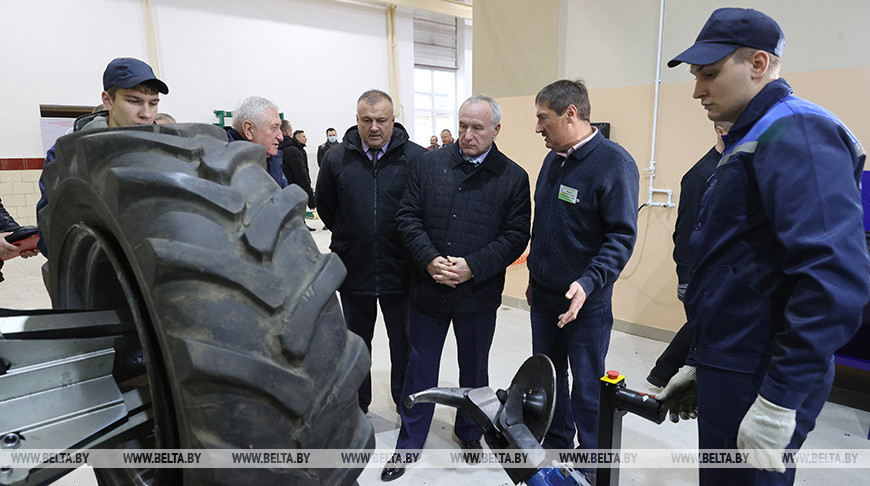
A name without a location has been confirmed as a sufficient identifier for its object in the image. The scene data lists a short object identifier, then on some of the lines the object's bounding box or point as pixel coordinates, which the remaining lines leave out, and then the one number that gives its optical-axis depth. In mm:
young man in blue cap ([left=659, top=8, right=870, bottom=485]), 1080
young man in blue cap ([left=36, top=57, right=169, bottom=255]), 1899
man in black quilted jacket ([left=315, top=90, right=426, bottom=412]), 2332
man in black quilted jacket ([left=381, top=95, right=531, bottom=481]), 2143
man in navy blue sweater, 1948
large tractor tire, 658
